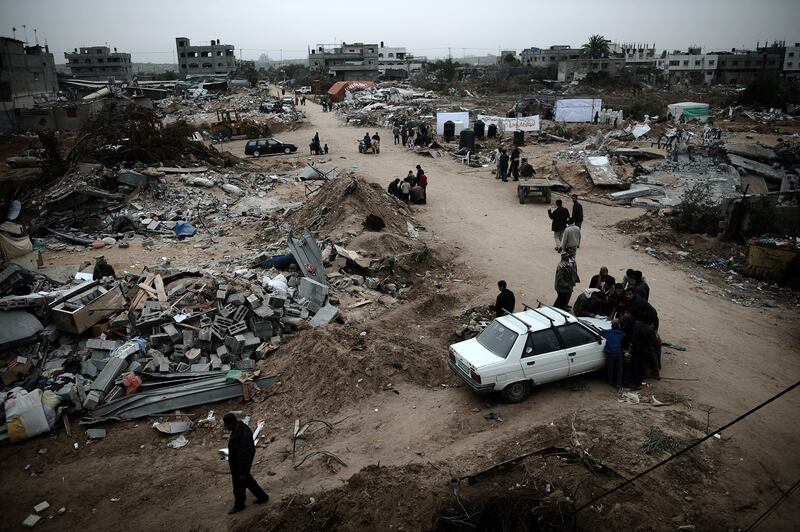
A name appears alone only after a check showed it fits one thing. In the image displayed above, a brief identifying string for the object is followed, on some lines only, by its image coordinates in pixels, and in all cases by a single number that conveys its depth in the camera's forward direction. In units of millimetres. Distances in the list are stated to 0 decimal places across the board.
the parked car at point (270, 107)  49875
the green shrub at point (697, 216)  15039
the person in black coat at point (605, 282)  9547
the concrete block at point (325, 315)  10062
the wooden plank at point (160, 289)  10680
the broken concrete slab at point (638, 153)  25439
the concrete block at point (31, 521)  6242
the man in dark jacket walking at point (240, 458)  5738
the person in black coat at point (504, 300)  9641
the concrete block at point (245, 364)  9086
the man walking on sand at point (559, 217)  13312
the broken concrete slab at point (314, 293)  10625
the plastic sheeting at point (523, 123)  31031
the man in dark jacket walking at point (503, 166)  22969
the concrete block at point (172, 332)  9453
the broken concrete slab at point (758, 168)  20139
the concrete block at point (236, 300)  10086
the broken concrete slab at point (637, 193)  19594
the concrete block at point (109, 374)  8398
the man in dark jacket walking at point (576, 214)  13094
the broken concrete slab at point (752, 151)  23150
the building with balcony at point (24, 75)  42938
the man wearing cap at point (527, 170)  22484
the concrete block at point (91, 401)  8133
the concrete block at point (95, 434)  7762
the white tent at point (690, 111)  39688
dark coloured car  30516
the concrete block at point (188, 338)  9367
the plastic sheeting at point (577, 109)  36969
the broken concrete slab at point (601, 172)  20922
